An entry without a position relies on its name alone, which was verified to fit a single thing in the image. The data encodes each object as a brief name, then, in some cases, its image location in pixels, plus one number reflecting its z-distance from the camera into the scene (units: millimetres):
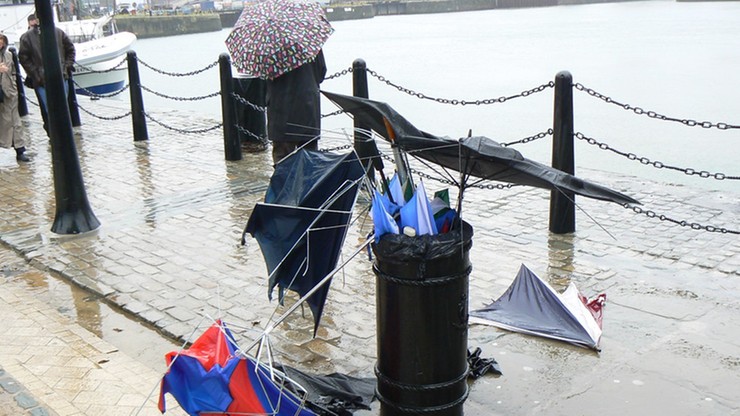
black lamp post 7184
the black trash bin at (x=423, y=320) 3525
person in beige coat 10602
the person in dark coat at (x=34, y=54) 11688
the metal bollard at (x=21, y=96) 14586
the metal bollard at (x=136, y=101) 11883
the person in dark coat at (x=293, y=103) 7535
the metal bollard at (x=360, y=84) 8914
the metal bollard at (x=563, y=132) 6832
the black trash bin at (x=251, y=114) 10836
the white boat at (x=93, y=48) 21025
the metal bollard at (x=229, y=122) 10391
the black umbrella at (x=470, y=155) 3457
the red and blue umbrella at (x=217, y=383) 3449
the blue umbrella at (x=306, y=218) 4336
